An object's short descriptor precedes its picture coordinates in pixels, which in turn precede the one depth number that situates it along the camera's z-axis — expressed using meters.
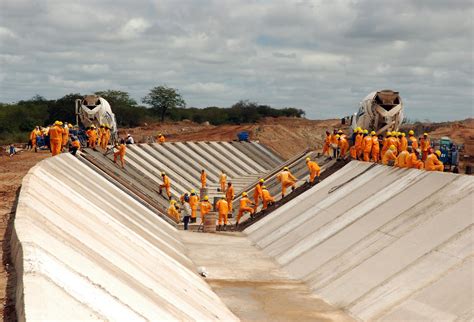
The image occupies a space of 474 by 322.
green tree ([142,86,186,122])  111.19
